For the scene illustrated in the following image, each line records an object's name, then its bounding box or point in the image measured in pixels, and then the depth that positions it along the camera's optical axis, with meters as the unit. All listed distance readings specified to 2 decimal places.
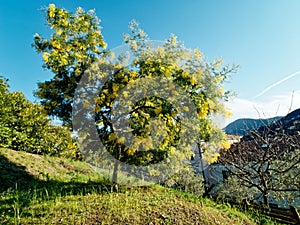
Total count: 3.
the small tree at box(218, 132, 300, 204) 6.34
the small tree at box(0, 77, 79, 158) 8.98
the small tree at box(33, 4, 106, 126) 5.41
